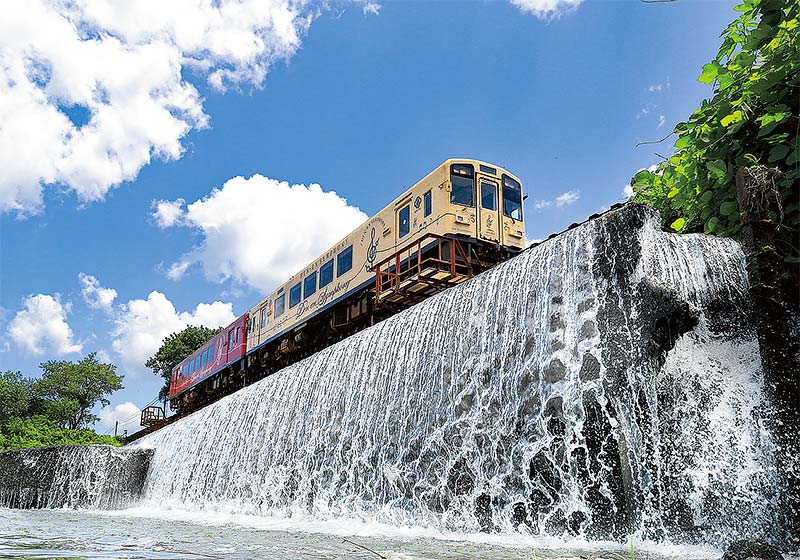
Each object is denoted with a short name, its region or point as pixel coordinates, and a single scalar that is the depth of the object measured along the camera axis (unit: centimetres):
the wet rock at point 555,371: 687
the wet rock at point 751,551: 389
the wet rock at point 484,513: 704
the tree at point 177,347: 5156
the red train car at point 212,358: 2583
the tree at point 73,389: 4800
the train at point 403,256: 1322
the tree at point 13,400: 4631
